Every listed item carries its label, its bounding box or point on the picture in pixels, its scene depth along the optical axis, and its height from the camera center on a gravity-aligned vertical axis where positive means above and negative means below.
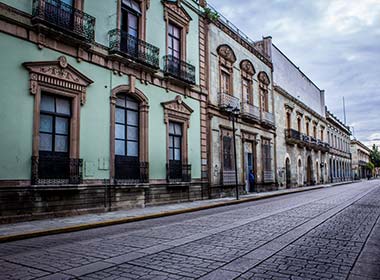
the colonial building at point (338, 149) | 47.05 +3.40
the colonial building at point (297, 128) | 28.36 +4.37
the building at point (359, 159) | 72.45 +2.92
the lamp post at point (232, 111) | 17.58 +3.34
